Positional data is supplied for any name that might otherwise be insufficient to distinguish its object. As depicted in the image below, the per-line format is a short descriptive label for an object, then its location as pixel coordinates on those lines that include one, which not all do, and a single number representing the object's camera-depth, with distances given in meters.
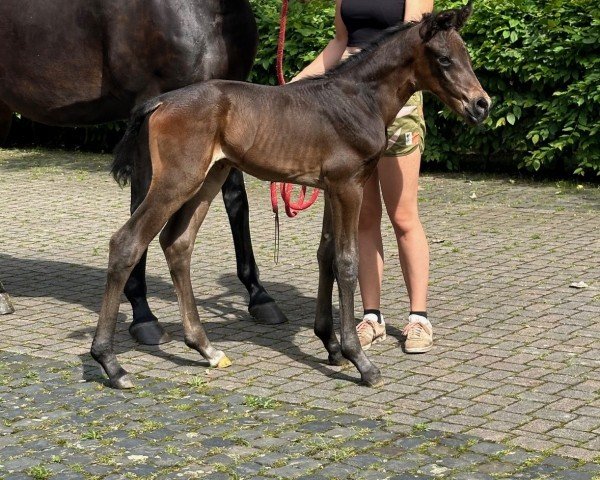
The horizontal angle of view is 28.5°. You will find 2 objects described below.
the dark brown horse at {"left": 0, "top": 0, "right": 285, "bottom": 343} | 6.77
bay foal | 5.80
